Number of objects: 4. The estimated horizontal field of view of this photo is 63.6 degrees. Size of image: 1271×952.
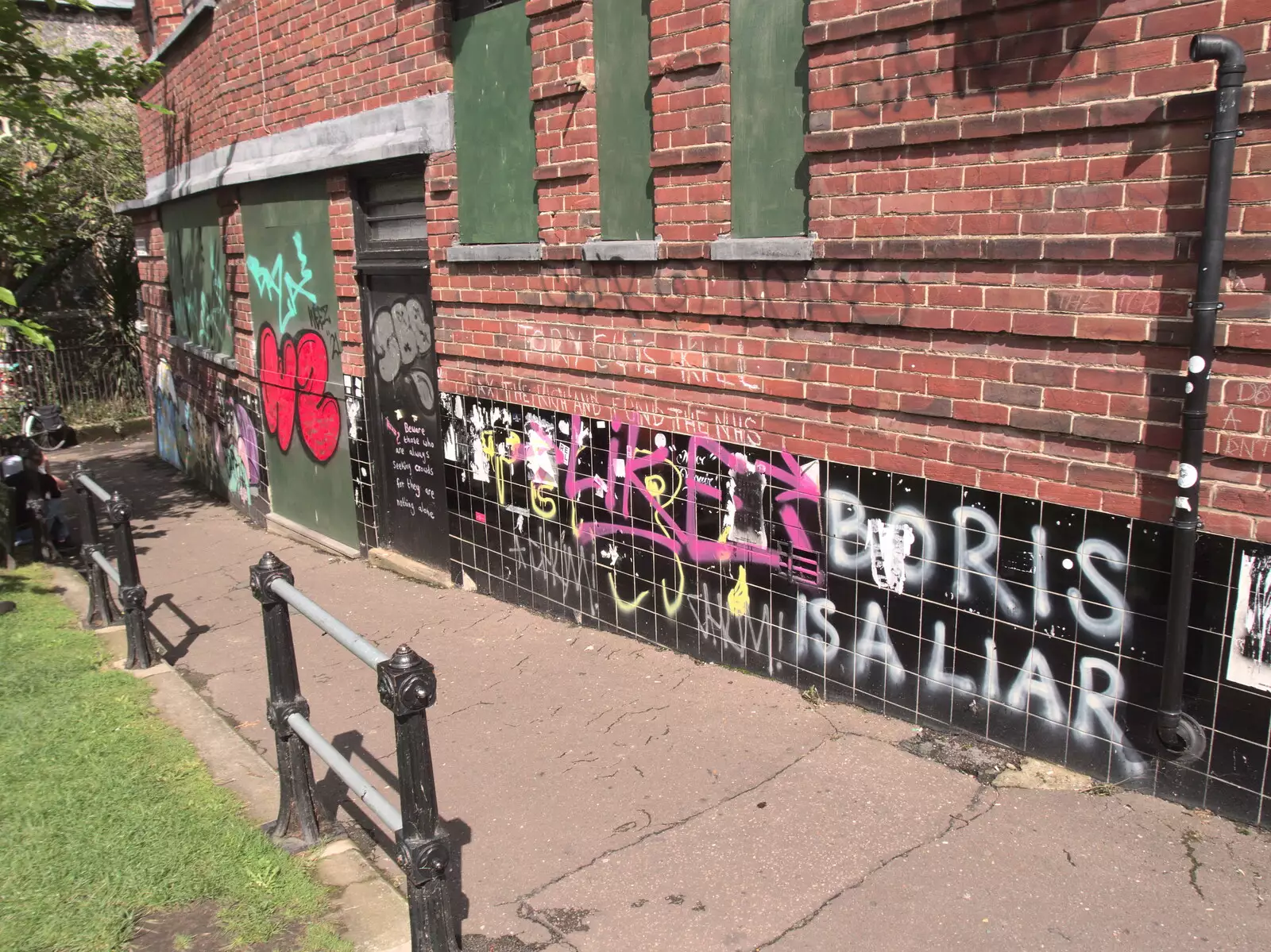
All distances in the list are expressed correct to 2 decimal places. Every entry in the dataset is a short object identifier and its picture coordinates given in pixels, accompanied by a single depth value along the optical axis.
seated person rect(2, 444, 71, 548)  8.60
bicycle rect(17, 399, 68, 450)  11.33
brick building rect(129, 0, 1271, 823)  3.56
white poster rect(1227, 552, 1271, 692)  3.43
